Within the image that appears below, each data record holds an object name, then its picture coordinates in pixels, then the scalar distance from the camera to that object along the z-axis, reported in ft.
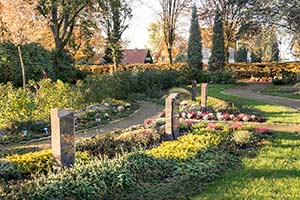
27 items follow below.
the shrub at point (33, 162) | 16.82
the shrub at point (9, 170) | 16.15
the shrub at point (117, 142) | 21.20
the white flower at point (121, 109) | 41.70
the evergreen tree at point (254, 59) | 149.76
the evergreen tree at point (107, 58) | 132.67
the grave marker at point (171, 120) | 24.76
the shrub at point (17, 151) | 21.61
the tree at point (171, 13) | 129.08
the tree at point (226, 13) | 113.60
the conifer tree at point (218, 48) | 97.81
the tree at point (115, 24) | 101.09
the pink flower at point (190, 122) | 29.96
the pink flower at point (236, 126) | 28.71
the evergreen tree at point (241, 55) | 158.71
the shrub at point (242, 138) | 24.24
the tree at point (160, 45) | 165.56
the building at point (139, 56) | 209.43
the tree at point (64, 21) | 79.10
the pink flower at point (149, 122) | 30.66
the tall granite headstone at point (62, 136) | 15.57
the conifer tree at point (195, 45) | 98.78
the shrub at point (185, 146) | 19.52
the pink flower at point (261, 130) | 27.65
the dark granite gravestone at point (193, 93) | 48.83
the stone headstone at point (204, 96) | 38.93
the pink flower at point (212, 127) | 28.11
